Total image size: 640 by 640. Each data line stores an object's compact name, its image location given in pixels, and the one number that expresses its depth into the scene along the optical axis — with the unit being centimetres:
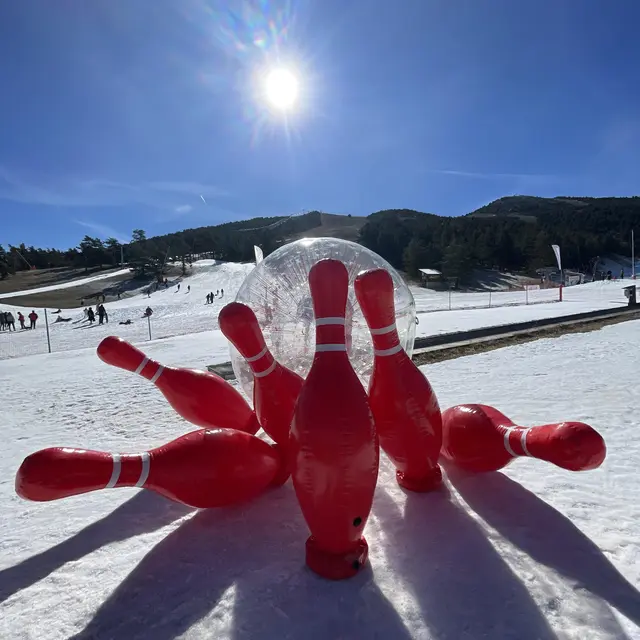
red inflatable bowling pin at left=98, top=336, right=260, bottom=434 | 297
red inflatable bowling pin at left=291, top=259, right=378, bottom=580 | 190
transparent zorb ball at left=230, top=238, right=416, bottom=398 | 298
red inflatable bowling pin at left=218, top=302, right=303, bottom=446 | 255
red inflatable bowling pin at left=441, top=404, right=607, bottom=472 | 193
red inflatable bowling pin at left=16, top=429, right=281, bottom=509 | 189
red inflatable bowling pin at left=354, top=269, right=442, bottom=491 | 237
